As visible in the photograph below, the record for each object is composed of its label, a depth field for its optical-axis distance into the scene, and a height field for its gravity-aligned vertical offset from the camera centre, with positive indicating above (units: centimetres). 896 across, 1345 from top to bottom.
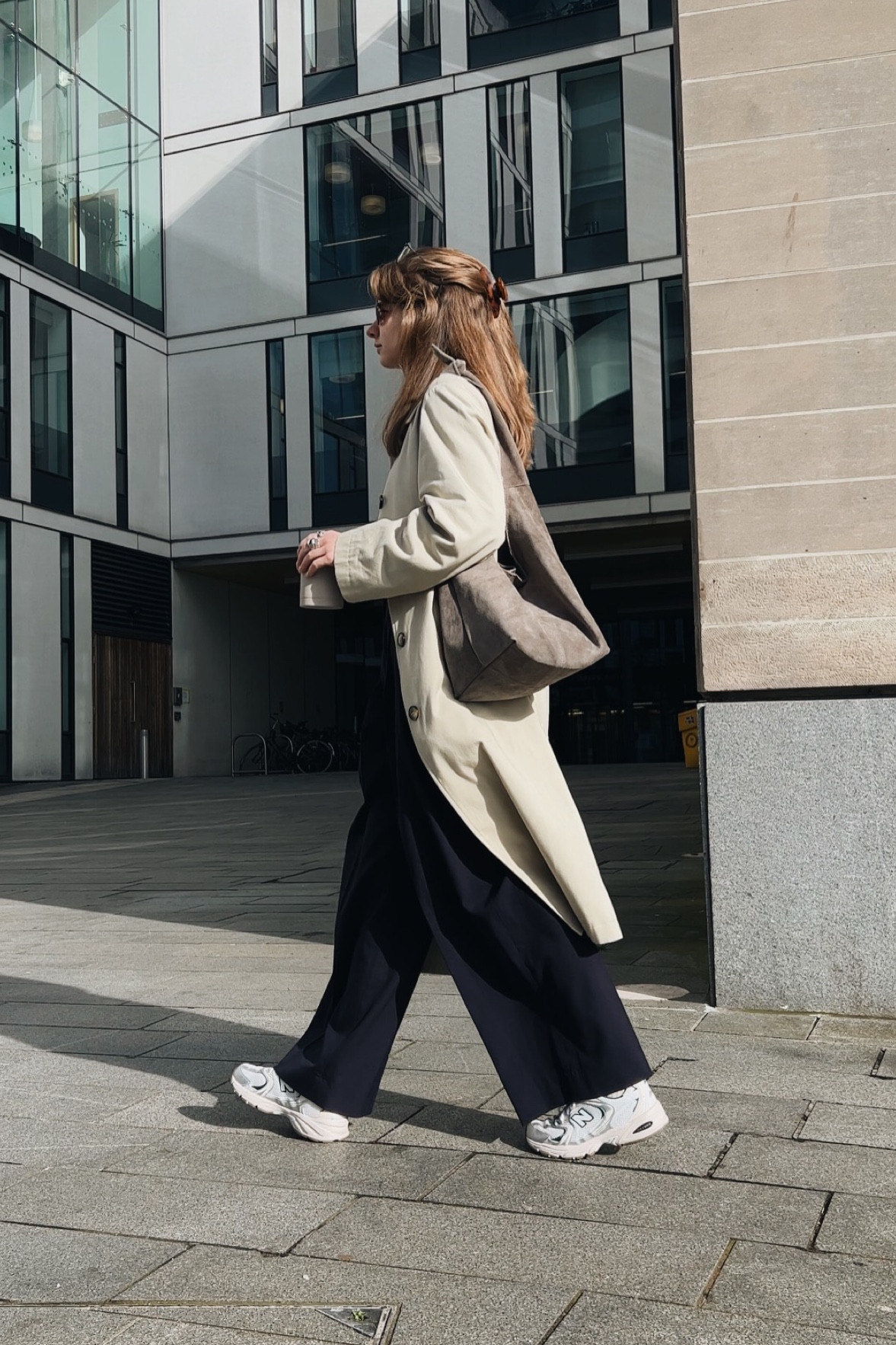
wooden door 2358 +36
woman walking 265 -30
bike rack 2780 -58
